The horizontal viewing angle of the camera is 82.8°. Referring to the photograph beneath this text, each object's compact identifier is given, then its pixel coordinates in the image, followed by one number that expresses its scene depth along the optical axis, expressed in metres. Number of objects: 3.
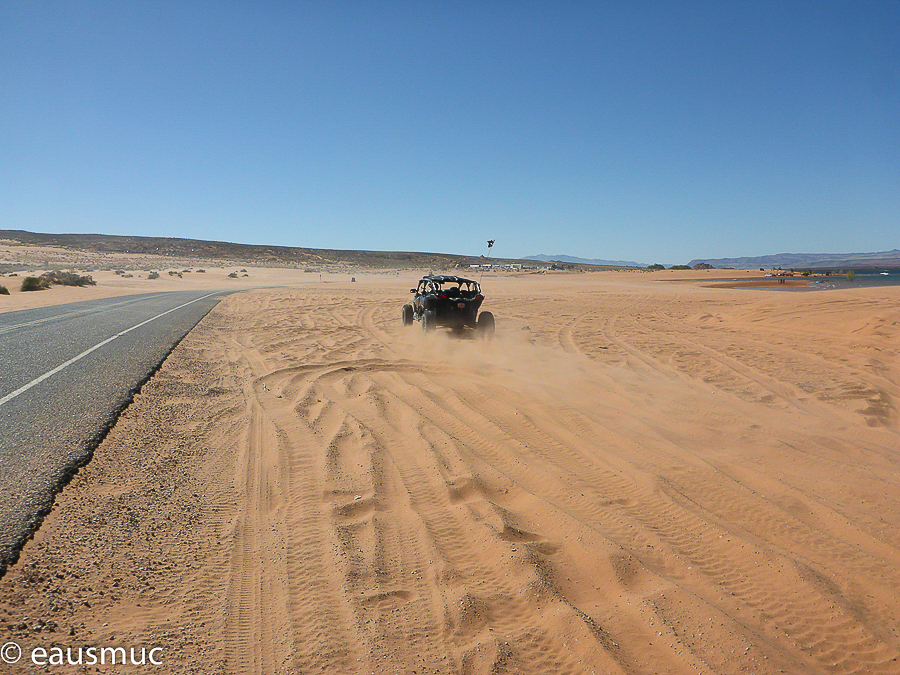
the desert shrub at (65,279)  33.39
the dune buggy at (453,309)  12.37
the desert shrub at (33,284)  28.98
